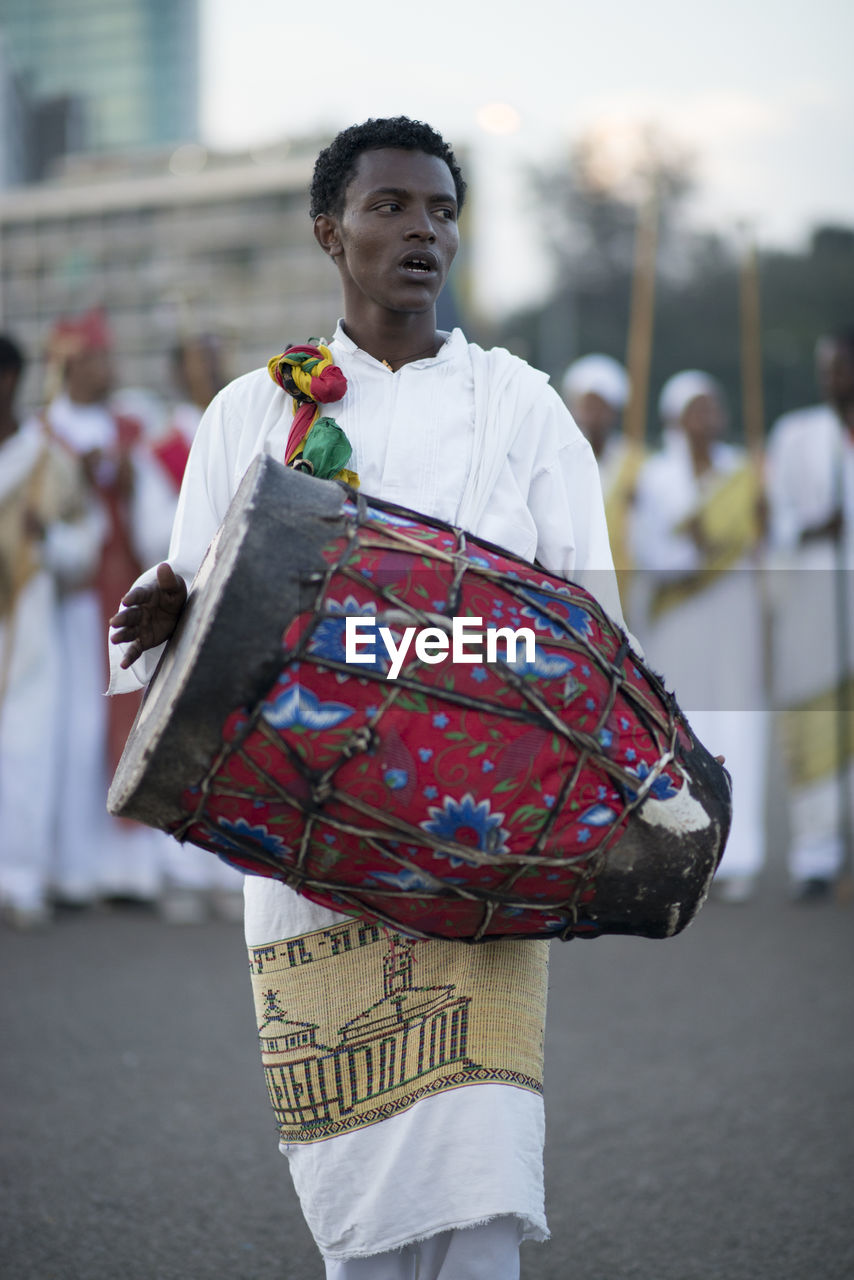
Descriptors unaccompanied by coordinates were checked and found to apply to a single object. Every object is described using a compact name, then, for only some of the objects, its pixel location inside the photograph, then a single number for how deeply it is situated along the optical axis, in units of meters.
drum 2.15
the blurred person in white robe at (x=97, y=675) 7.08
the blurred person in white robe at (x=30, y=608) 6.85
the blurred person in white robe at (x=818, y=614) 7.28
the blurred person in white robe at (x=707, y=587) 7.61
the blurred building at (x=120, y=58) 83.19
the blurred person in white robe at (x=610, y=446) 7.80
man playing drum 2.46
